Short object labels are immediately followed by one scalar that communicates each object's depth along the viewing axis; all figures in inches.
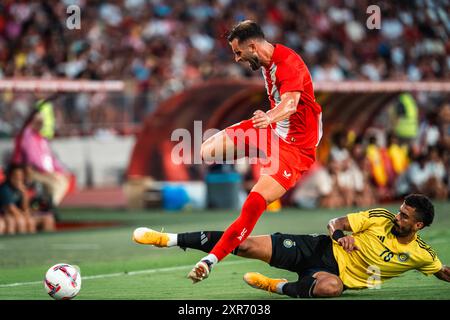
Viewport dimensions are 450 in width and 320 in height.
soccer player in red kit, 794.2
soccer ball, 766.5
